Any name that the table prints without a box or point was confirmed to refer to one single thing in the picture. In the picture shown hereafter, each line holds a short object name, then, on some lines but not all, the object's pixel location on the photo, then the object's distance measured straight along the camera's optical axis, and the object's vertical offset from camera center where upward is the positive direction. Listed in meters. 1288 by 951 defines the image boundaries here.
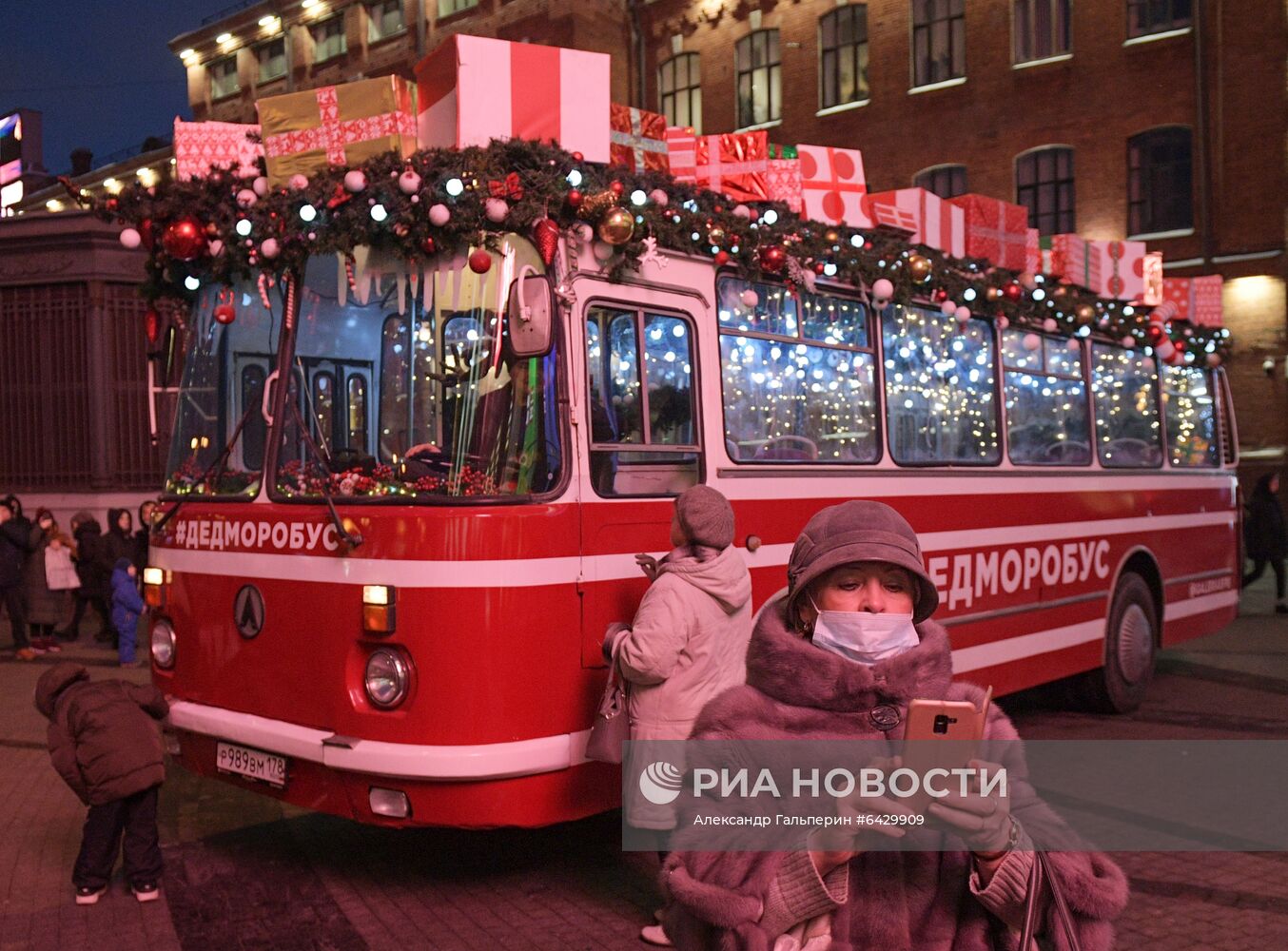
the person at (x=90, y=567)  14.52 -1.41
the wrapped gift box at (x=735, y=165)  6.77 +1.44
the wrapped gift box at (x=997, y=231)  8.66 +1.36
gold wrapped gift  5.86 +1.48
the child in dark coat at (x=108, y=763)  5.63 -1.42
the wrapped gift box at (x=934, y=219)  7.85 +1.36
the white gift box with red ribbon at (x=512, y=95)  5.65 +1.56
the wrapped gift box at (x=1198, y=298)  11.30 +1.11
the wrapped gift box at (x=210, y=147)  6.33 +1.49
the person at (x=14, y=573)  13.98 -1.40
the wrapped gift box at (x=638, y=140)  6.23 +1.47
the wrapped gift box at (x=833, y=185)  7.31 +1.43
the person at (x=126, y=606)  13.13 -1.67
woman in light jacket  5.12 -0.80
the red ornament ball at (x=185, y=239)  6.21 +1.01
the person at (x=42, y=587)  15.38 -1.72
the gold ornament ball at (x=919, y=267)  7.82 +0.99
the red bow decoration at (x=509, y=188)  5.41 +1.06
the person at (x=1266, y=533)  16.64 -1.50
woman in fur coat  2.37 -0.74
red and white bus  5.26 -0.27
